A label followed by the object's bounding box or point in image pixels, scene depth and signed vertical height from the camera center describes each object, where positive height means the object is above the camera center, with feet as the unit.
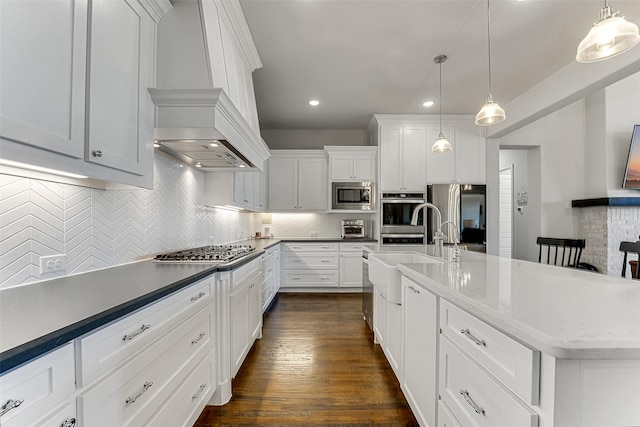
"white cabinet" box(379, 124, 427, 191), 15.05 +3.42
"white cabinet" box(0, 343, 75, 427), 1.99 -1.40
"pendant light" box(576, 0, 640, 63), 4.46 +3.10
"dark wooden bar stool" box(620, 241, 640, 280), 7.55 -0.83
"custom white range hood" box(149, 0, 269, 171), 5.58 +2.83
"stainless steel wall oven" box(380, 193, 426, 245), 14.79 -0.16
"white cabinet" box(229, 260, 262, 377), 6.44 -2.59
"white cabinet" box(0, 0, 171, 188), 2.86 +1.67
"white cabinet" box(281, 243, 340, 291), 14.97 -2.71
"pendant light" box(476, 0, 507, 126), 7.44 +2.84
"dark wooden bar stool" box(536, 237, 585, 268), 12.09 -1.15
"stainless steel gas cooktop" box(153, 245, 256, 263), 6.32 -1.00
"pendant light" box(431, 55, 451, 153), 9.99 +2.73
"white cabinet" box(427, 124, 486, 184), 14.92 +3.19
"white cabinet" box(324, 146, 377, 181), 15.60 +3.07
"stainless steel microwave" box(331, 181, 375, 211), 15.69 +1.25
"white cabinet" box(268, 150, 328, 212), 16.06 +1.83
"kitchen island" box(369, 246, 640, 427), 2.17 -1.25
